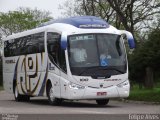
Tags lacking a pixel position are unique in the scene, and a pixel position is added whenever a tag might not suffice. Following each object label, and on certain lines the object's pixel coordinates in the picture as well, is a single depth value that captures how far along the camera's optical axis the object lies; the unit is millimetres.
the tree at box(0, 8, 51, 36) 89500
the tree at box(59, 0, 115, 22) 48938
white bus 22188
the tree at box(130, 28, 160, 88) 28453
